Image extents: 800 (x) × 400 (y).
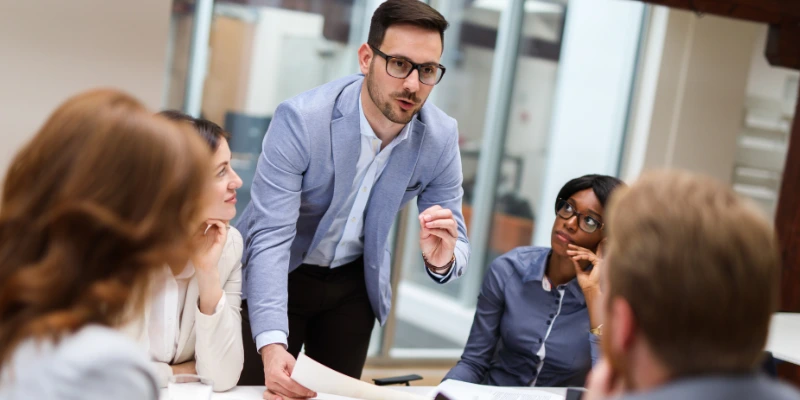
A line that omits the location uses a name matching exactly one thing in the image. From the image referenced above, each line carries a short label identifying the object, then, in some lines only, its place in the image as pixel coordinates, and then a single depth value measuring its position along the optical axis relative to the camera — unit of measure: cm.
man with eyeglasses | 244
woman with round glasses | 279
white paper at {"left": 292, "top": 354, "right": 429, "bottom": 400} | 195
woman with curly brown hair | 109
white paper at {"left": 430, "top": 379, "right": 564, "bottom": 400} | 222
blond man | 100
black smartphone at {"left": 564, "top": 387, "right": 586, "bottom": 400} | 214
